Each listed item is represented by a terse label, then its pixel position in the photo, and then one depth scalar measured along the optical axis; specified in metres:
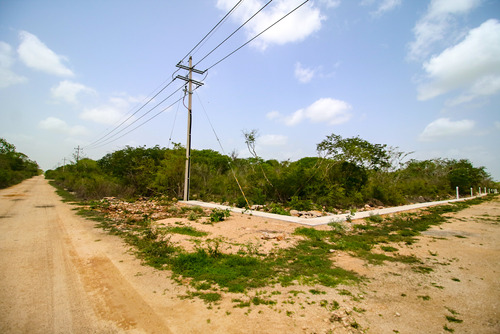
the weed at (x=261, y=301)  2.87
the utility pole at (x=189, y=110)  14.52
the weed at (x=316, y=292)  3.16
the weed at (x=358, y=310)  2.72
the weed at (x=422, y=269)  4.06
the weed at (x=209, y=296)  2.95
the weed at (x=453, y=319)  2.54
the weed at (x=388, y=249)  5.32
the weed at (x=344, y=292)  3.15
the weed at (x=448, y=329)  2.37
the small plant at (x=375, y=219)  9.20
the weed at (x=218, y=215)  8.53
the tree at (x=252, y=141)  14.85
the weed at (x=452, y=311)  2.72
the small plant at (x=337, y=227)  7.17
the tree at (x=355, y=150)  14.30
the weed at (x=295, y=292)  3.11
